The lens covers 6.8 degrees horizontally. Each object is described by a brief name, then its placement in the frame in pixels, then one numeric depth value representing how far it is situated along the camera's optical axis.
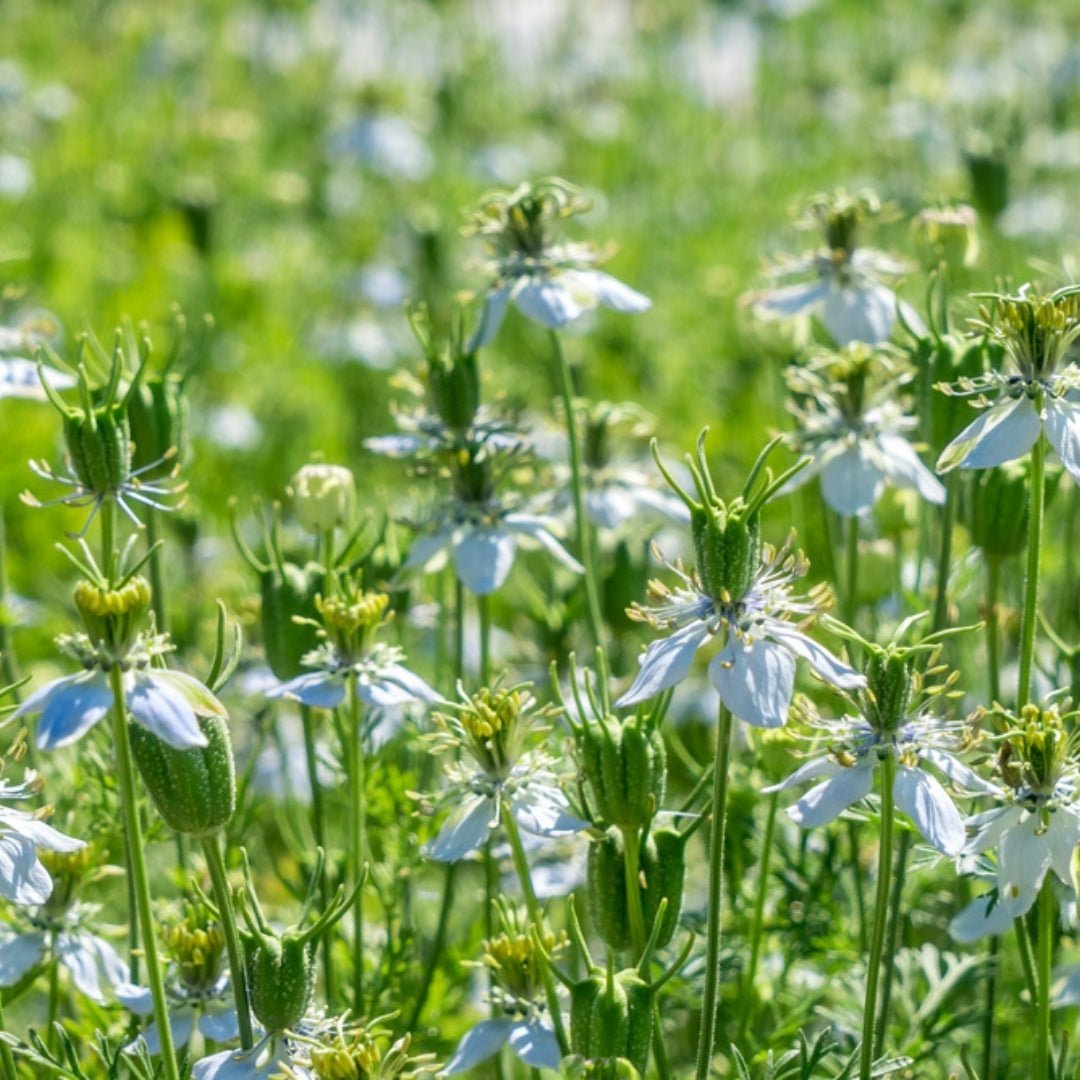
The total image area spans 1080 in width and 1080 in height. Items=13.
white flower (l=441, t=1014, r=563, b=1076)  1.00
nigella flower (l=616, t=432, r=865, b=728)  0.97
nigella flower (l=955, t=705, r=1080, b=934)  0.97
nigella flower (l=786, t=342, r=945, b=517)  1.05
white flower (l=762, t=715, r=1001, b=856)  0.97
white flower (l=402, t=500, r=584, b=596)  1.04
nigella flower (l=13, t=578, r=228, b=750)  0.96
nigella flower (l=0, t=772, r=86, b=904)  0.97
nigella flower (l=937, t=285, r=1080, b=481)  0.98
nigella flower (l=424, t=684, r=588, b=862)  0.99
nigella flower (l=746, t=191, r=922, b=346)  1.07
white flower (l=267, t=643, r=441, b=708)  1.00
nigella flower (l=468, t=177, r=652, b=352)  1.05
